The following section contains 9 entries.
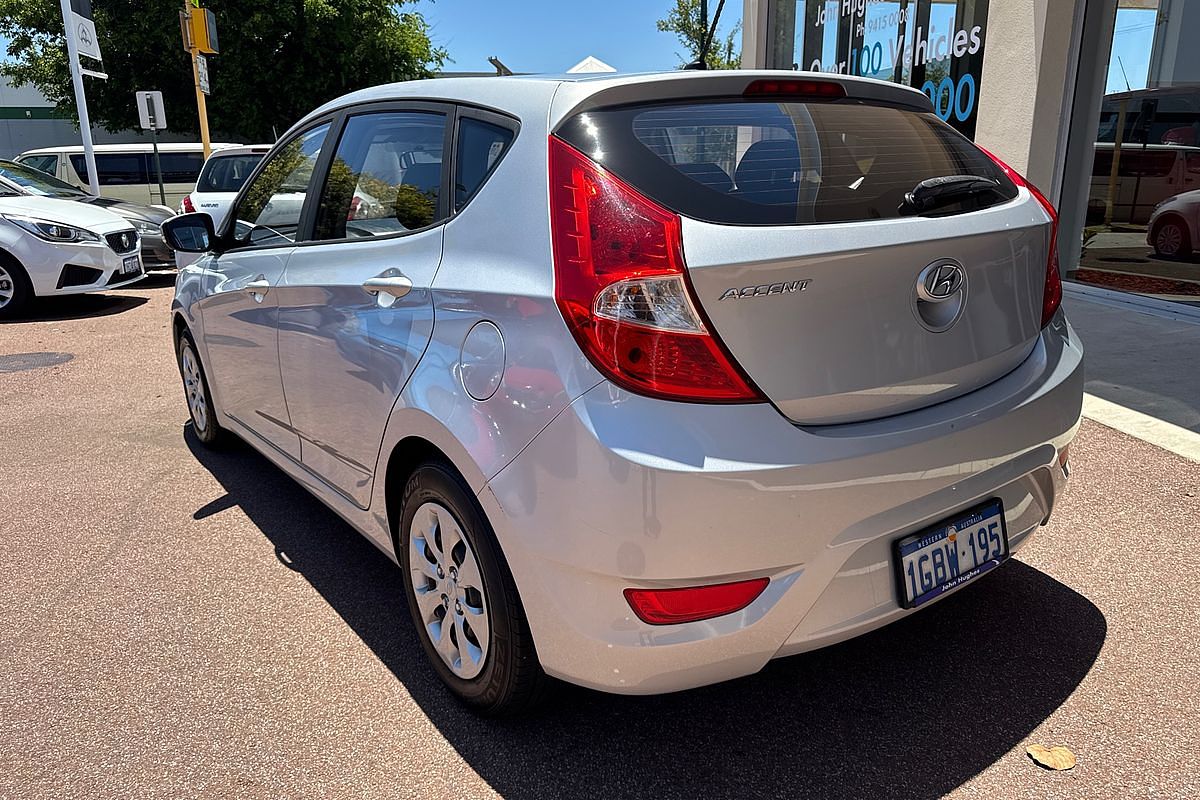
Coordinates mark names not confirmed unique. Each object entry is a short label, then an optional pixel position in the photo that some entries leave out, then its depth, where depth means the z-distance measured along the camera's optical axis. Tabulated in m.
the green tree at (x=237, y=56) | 23.84
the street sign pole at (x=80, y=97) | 12.73
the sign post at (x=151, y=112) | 13.08
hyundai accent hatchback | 1.94
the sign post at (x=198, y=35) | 13.29
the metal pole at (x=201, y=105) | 13.57
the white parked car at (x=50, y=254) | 9.01
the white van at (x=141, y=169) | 15.55
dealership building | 7.59
